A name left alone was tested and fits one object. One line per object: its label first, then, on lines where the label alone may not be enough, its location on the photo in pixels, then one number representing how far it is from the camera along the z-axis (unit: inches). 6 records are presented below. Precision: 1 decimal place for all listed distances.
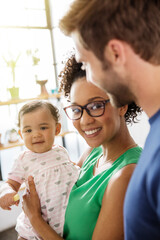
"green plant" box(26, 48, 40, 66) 163.9
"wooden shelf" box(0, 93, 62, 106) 144.4
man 28.5
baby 54.4
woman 40.2
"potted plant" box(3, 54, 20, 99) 150.5
